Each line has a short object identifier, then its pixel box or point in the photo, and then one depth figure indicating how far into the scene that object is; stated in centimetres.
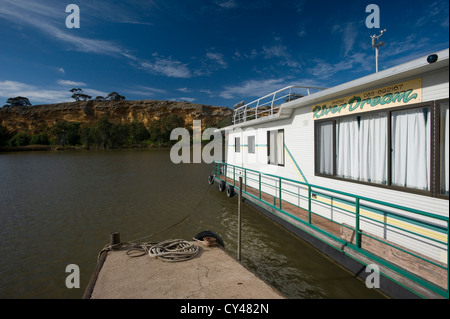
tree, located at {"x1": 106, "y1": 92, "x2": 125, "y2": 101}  8894
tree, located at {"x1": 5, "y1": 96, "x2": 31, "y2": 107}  8308
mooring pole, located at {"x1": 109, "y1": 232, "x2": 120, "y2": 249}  522
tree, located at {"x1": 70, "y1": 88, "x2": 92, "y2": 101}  8923
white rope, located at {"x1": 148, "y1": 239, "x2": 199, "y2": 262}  471
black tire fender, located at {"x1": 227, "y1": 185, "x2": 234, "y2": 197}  1122
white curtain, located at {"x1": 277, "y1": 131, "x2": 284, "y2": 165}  863
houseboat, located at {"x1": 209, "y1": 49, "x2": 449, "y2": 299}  385
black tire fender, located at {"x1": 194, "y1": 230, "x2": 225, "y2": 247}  569
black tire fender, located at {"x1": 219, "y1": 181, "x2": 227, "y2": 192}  1268
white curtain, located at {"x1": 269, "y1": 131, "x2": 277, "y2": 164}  917
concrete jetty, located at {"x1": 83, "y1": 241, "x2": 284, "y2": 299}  358
